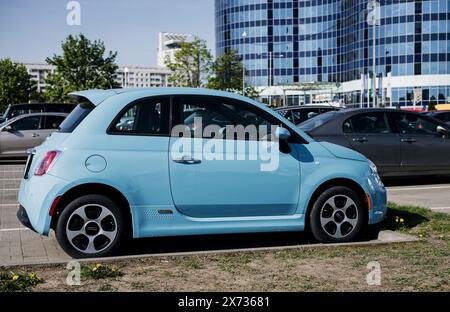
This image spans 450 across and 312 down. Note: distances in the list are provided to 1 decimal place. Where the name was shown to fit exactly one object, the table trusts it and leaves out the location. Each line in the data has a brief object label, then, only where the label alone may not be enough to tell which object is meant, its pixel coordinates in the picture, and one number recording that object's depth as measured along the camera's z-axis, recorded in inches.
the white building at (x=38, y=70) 7384.8
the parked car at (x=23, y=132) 660.1
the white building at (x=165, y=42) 6122.1
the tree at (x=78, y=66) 2802.7
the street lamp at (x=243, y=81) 2521.2
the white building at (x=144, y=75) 6235.2
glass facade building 2923.2
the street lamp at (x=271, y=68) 3686.0
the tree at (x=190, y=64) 2357.3
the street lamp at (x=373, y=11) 2906.0
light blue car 221.8
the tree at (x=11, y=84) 3703.2
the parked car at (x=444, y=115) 780.0
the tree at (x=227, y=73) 2474.2
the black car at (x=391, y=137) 425.7
